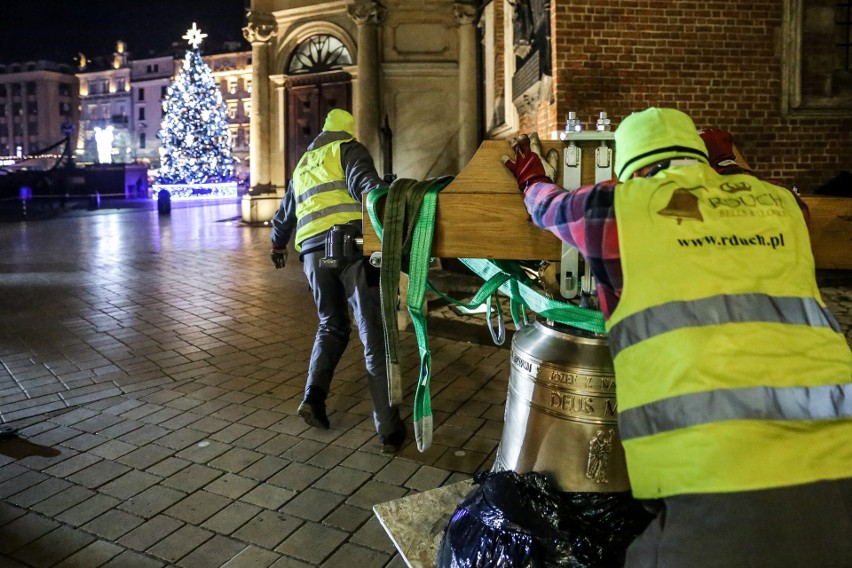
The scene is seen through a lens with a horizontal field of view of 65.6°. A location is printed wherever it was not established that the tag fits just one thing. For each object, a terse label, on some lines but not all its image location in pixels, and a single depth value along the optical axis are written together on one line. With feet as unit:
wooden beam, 7.11
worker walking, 13.97
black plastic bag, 6.49
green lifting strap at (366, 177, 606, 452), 7.16
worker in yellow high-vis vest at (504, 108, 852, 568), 5.08
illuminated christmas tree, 129.29
